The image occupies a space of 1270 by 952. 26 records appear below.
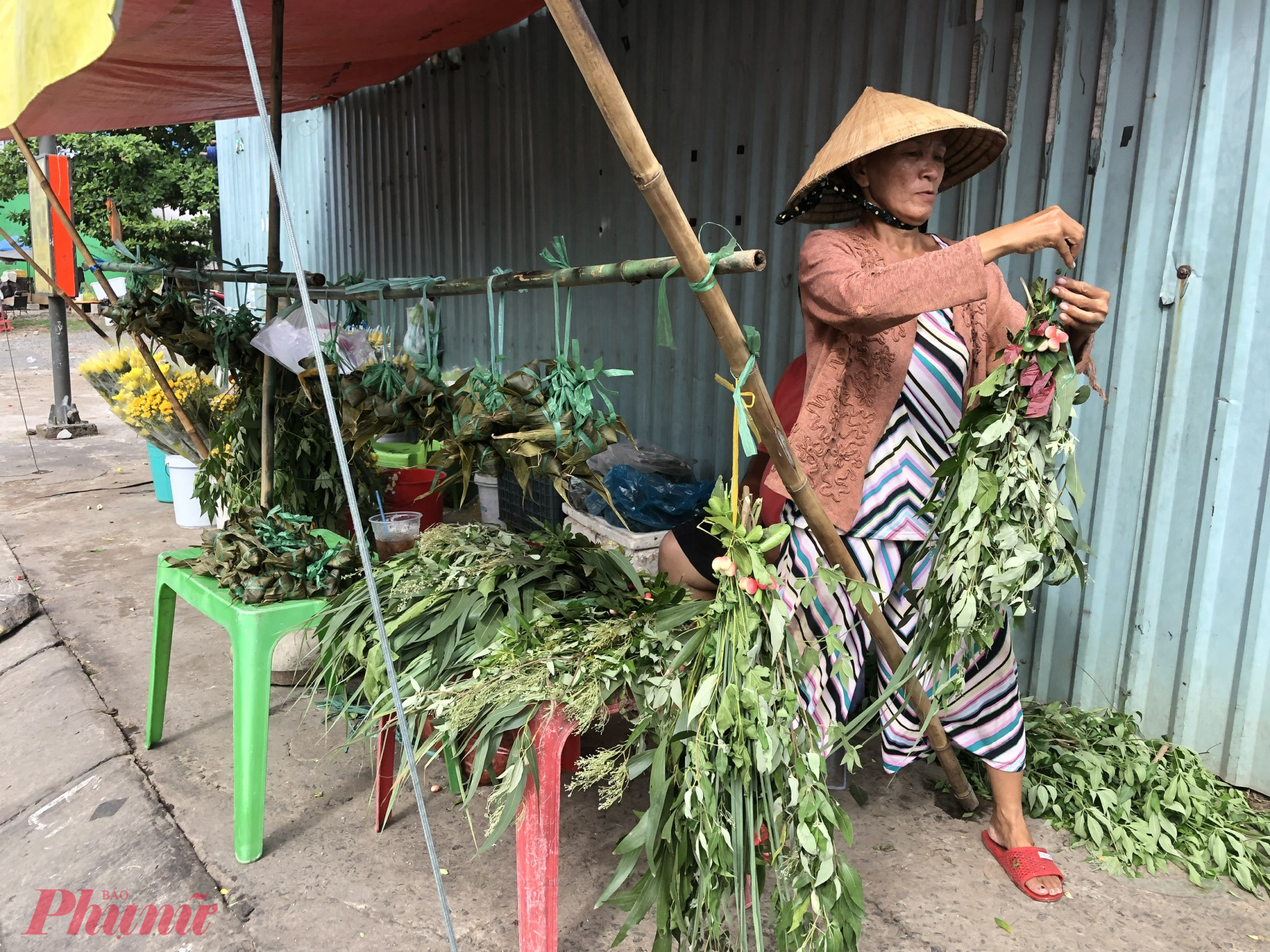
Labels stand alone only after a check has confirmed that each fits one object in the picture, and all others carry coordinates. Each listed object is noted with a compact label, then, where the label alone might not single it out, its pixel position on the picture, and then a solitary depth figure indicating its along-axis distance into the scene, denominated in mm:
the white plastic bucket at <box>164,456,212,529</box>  4875
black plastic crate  4272
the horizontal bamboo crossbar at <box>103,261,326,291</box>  2564
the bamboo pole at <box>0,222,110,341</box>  3146
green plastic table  2107
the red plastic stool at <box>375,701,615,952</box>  1644
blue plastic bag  3223
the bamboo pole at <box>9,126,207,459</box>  2883
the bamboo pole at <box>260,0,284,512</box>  2637
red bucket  4340
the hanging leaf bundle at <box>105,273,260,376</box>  3000
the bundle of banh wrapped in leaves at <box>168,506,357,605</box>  2223
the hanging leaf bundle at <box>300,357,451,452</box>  1978
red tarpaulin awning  2598
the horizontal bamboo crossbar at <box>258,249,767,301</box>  1260
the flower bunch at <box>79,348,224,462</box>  4410
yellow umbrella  1330
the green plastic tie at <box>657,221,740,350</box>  1272
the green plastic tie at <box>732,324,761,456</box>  1334
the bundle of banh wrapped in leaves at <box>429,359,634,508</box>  1680
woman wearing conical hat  1734
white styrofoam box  3090
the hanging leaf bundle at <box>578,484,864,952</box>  1427
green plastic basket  4566
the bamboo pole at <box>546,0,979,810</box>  1104
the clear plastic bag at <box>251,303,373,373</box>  2525
